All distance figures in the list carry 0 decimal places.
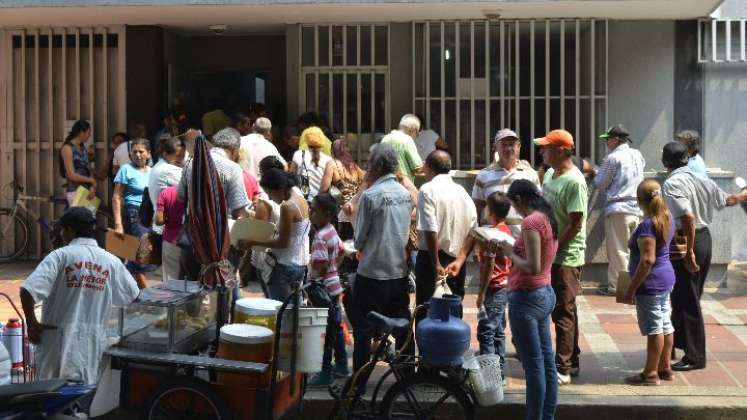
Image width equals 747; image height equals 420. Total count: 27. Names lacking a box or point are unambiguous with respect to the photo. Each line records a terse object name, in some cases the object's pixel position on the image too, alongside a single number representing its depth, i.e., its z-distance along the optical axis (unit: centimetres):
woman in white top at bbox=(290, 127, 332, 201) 1148
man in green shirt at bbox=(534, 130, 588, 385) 815
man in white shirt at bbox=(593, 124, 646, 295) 1162
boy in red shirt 800
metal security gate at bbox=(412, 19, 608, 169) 1348
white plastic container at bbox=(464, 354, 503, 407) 700
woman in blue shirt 1108
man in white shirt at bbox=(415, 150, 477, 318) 819
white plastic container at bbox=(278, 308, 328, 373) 685
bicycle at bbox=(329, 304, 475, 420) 702
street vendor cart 671
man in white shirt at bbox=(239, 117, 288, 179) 1162
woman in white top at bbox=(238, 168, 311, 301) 822
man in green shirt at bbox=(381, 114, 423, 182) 1114
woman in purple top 797
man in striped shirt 900
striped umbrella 755
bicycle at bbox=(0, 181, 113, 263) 1382
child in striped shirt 827
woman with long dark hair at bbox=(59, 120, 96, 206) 1298
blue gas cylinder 691
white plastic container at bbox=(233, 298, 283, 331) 721
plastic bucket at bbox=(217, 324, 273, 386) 682
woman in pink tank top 704
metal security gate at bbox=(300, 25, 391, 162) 1382
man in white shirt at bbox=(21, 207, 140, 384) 658
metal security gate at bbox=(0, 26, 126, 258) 1394
